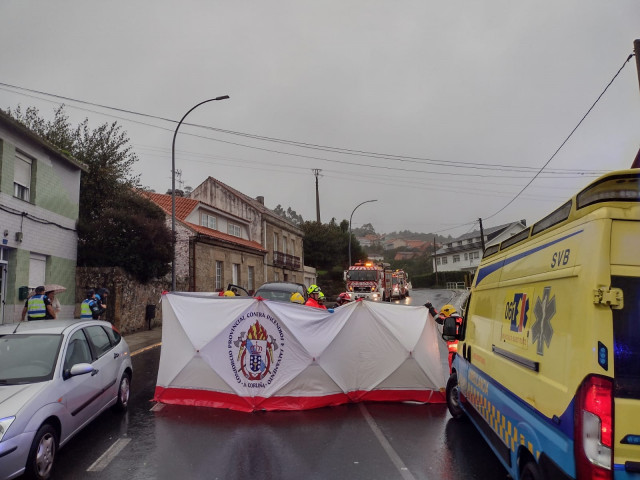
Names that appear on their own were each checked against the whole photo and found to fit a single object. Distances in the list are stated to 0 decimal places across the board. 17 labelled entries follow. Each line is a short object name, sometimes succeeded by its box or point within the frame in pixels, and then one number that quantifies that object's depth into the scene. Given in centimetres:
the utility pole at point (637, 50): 1054
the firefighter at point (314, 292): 1056
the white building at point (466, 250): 7178
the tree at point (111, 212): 1681
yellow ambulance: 248
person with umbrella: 936
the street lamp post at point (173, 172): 1724
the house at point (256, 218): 3588
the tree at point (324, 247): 5525
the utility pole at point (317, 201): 5641
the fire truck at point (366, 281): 3288
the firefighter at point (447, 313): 769
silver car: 408
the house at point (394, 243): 16666
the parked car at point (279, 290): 1430
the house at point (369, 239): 15275
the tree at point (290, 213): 11376
